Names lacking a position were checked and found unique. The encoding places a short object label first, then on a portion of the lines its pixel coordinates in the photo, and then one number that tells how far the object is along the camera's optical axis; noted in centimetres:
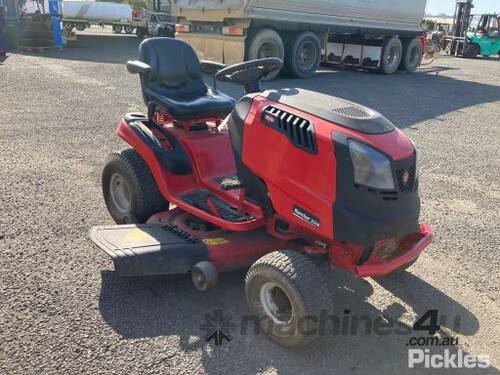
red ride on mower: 237
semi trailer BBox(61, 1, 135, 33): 3087
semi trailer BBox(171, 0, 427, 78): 1122
